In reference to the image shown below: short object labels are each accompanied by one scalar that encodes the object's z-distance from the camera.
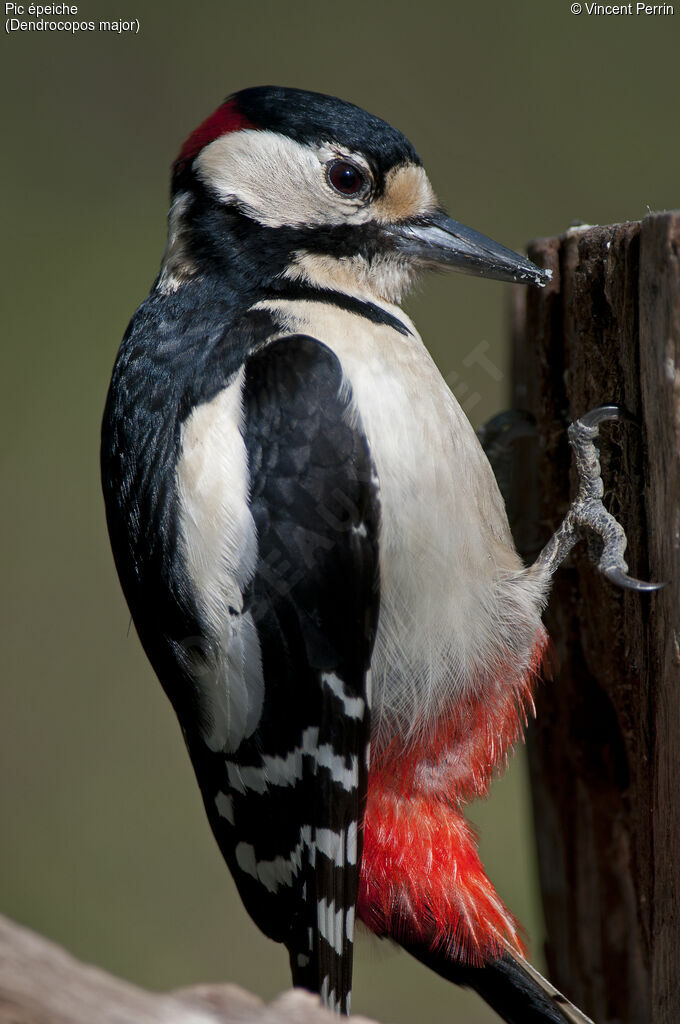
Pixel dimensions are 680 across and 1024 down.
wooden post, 3.22
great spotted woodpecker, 3.22
